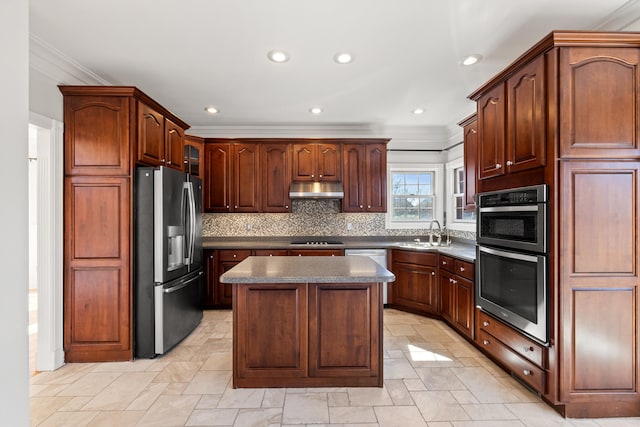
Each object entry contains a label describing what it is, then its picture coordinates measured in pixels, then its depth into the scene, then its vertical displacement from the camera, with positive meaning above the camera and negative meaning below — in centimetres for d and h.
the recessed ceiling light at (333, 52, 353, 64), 276 +139
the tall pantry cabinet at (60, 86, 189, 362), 288 -2
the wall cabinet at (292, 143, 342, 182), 477 +80
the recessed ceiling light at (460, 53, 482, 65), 279 +138
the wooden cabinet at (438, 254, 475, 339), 327 -89
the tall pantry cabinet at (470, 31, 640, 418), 205 -3
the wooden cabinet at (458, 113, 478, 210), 352 +63
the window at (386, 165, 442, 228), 518 +29
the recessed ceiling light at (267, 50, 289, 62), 272 +139
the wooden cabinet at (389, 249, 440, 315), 409 -92
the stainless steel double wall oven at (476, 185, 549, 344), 215 -34
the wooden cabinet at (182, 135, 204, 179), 428 +84
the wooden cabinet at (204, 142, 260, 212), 475 +56
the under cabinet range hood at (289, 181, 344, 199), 461 +35
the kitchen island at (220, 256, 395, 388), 244 -91
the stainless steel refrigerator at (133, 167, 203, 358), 300 -45
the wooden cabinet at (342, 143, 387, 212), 479 +56
